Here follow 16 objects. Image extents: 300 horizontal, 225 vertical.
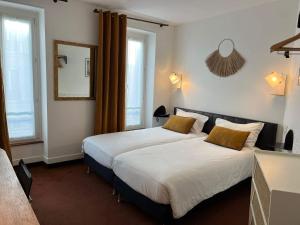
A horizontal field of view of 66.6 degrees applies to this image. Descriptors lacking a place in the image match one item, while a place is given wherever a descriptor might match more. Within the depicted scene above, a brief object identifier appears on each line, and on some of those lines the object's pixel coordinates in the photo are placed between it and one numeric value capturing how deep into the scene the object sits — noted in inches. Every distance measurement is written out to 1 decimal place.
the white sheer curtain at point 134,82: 177.9
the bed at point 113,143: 113.1
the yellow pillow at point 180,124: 152.4
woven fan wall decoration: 143.7
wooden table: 43.8
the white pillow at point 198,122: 156.0
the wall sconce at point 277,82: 122.0
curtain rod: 142.0
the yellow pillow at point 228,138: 121.4
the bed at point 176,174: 82.1
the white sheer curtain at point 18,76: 128.0
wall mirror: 137.4
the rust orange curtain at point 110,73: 145.6
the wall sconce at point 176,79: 181.6
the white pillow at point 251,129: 126.5
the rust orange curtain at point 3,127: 116.9
